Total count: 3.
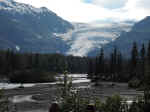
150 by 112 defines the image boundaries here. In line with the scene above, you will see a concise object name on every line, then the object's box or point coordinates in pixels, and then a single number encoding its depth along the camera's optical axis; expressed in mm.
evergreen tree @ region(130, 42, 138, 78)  138625
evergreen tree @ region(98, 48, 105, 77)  157125
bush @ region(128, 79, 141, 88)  103088
